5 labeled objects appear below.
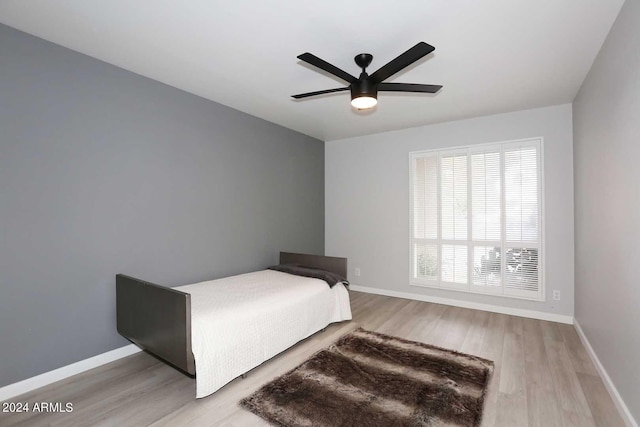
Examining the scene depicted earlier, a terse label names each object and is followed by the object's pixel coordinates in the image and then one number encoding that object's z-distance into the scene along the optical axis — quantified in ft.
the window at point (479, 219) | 12.09
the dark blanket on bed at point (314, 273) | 11.04
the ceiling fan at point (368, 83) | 6.50
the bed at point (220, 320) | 6.58
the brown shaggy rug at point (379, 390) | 6.05
